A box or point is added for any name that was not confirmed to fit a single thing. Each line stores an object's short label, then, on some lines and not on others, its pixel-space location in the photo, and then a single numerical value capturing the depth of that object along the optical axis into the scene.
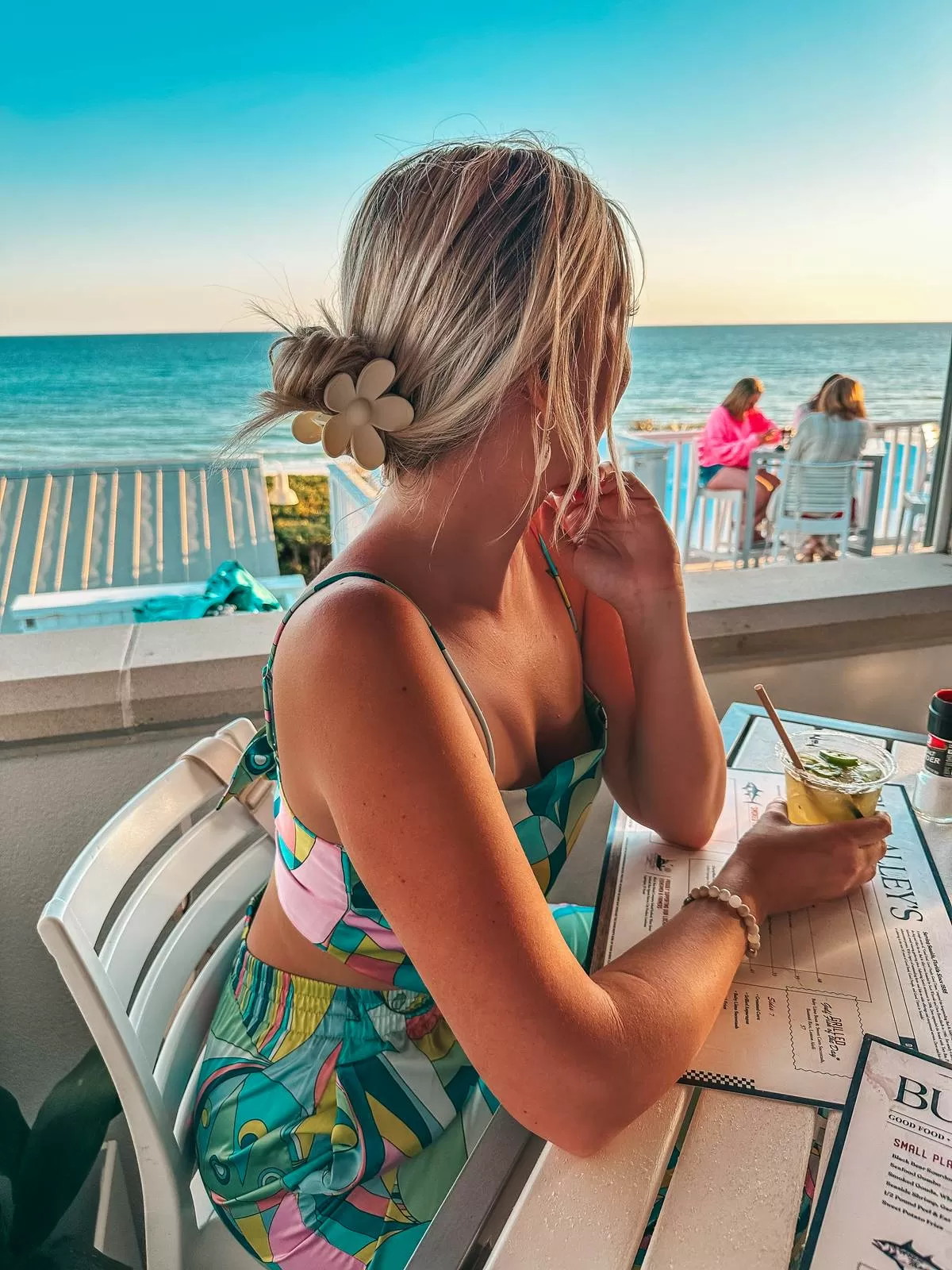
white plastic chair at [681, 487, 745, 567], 6.01
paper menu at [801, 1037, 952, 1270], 0.48
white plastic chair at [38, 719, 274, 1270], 0.79
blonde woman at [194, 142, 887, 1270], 0.60
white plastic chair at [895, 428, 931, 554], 5.73
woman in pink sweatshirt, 5.89
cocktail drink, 0.89
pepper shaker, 0.97
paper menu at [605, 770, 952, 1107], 0.63
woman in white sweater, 5.18
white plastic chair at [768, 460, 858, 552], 5.06
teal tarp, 2.43
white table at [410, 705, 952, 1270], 0.49
